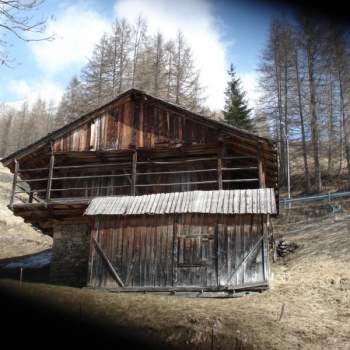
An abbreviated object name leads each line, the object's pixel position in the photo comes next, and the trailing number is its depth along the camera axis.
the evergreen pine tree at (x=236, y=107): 38.12
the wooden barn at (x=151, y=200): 14.79
